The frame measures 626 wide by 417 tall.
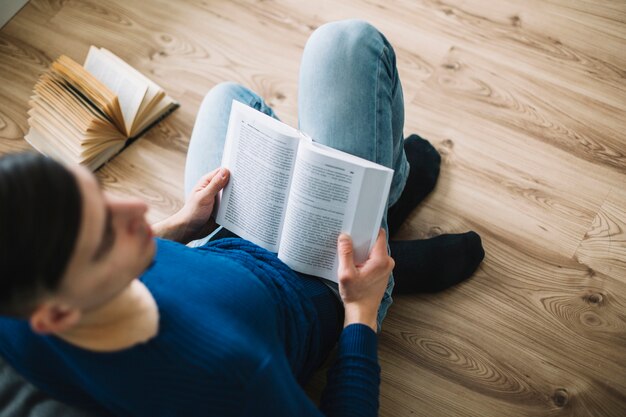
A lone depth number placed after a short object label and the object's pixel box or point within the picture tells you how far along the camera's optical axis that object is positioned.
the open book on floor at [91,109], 1.27
